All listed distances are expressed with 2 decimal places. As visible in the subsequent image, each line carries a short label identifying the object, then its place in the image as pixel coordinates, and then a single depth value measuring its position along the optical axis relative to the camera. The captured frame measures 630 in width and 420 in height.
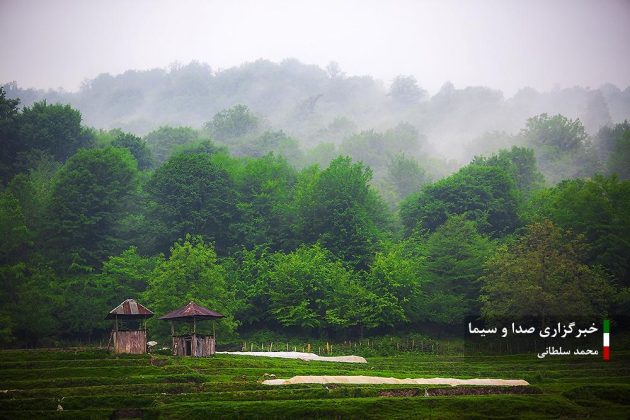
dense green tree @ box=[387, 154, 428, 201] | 168.62
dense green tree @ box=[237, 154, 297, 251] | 112.50
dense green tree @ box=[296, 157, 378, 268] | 107.94
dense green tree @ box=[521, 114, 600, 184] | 171.12
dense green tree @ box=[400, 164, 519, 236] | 117.50
